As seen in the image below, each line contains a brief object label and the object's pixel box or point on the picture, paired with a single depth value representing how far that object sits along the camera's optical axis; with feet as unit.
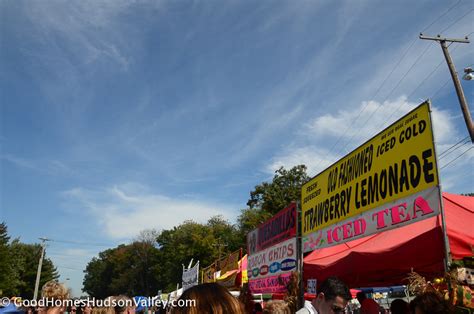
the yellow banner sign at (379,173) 14.93
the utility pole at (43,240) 162.93
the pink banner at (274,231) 27.33
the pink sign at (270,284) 24.86
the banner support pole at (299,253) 21.86
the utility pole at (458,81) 41.12
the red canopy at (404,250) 14.17
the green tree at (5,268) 146.10
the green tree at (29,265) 199.31
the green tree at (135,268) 254.06
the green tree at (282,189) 156.35
